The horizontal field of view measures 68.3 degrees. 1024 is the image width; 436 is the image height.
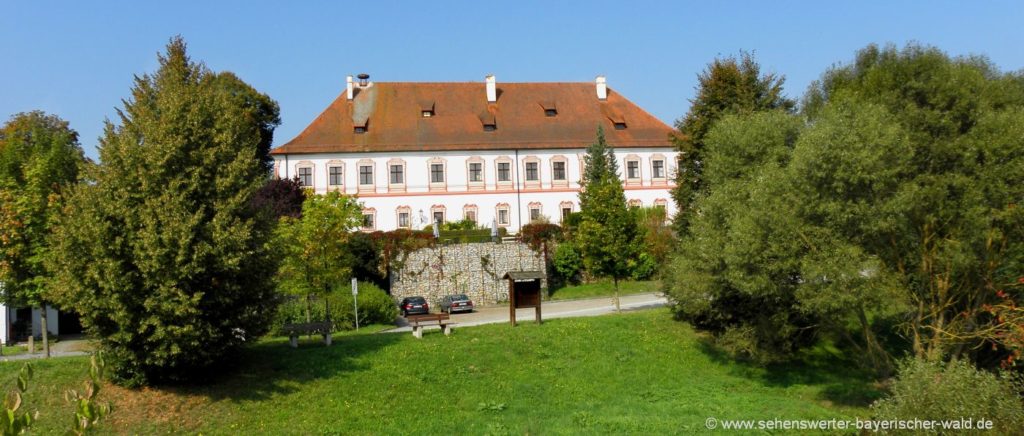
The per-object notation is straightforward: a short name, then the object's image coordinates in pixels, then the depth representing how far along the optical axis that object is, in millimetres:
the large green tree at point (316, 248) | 25203
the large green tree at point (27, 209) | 22391
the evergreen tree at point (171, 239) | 16656
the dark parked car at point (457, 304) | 35875
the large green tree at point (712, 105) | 28781
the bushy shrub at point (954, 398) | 15430
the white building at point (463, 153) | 49812
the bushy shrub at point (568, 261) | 41000
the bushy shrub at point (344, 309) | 29000
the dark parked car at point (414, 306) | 34719
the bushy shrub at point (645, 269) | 41000
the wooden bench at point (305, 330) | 21594
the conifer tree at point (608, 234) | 30734
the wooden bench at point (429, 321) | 24156
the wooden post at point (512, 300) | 25891
